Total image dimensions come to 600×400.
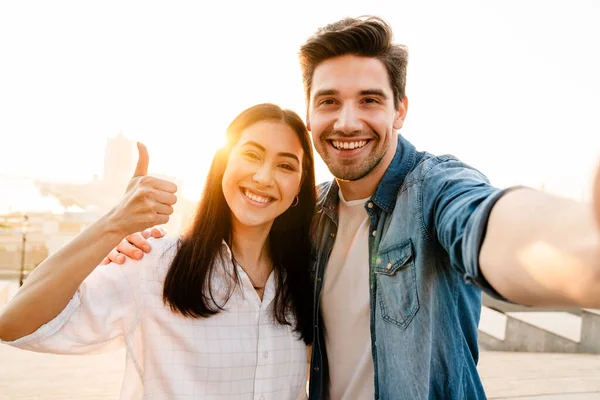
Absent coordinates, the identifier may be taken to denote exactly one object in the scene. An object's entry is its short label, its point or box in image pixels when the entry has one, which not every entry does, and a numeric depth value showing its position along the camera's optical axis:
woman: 0.54
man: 0.35
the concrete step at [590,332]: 5.25
